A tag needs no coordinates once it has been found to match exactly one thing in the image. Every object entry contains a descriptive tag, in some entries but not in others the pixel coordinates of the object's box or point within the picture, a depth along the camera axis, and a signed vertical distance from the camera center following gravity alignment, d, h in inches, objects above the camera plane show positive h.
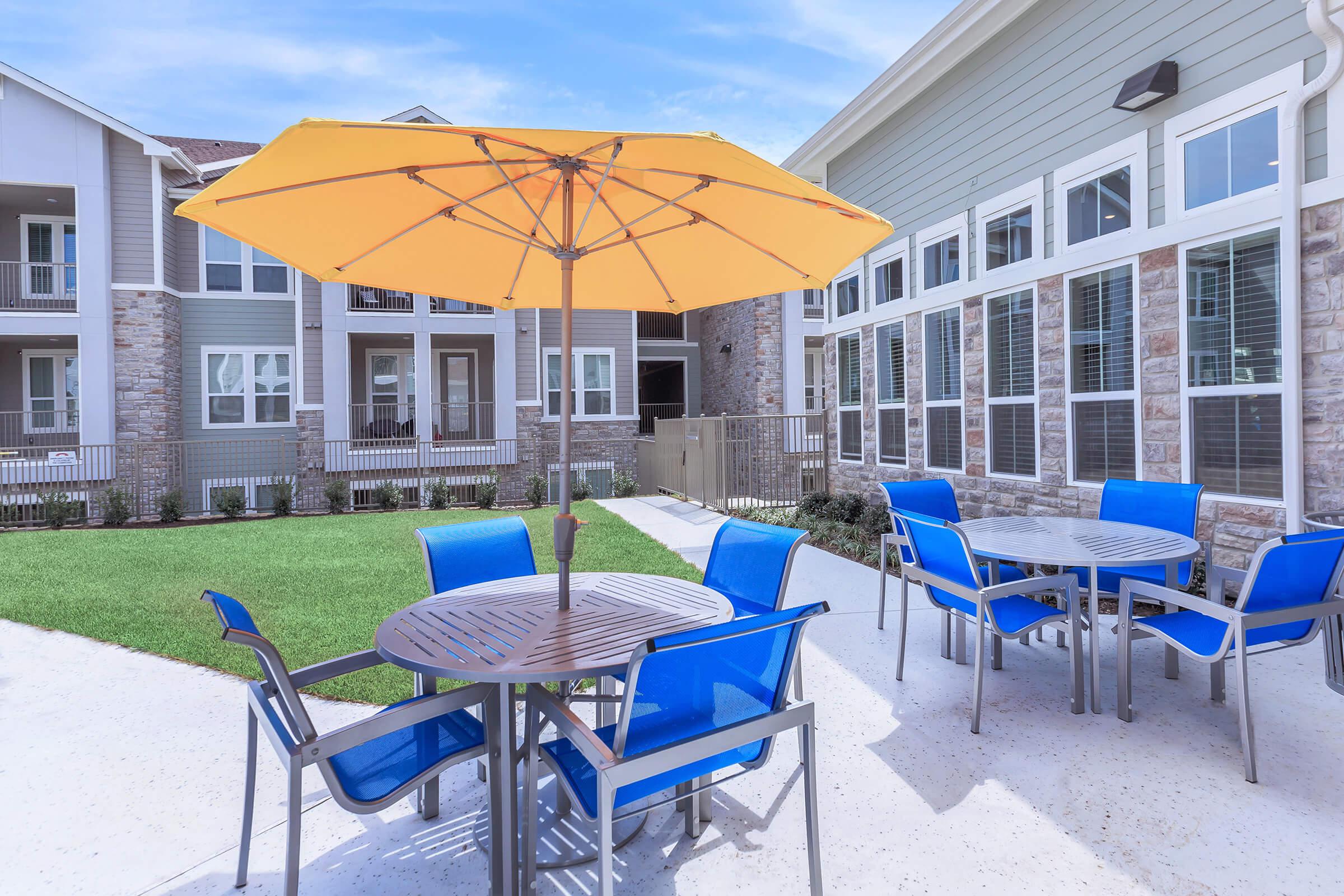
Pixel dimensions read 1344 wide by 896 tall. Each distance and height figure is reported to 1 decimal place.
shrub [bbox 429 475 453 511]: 521.7 -44.1
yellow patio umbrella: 93.7 +38.6
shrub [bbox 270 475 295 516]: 487.5 -40.8
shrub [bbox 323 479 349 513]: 502.9 -41.3
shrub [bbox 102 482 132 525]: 450.9 -43.2
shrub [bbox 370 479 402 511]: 515.2 -42.3
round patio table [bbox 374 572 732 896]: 82.4 -27.1
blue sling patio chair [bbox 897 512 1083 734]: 131.6 -32.0
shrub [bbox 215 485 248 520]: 471.2 -42.4
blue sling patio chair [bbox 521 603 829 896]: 70.5 -33.2
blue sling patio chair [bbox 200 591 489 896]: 76.2 -36.7
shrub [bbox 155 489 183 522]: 458.6 -43.6
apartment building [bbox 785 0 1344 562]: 180.5 +59.0
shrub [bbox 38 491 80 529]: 438.3 -43.4
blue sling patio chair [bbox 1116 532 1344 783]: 111.0 -30.2
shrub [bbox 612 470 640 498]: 561.3 -41.8
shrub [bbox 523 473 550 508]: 546.0 -41.9
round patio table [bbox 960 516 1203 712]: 132.0 -24.0
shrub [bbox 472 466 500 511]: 526.0 -42.4
